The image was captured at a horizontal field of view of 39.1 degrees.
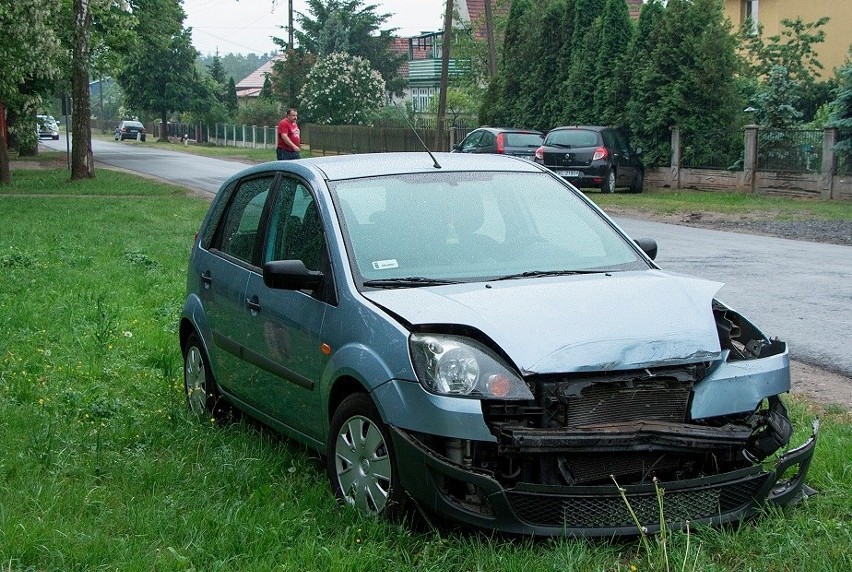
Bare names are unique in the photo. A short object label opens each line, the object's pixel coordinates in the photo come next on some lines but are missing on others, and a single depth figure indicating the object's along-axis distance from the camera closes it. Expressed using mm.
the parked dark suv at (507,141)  29266
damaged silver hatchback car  4375
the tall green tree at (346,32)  84438
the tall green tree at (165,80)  88750
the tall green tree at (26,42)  23844
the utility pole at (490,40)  47038
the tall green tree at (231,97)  103350
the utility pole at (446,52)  38575
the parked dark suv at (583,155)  27609
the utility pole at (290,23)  66312
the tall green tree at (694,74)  28578
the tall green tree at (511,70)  38250
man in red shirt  26156
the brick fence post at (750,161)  26672
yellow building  39469
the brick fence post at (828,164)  24344
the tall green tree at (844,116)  23875
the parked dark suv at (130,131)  90125
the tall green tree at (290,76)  68388
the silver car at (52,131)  83312
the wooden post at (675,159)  29016
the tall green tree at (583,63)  33438
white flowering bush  60031
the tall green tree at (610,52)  31953
